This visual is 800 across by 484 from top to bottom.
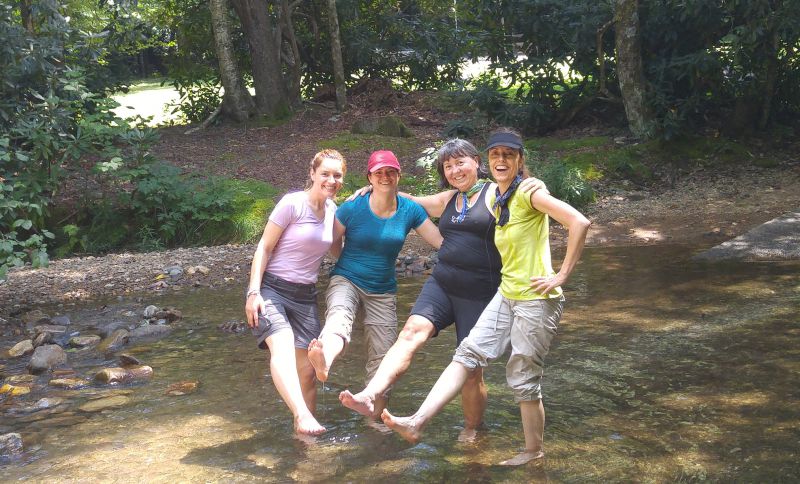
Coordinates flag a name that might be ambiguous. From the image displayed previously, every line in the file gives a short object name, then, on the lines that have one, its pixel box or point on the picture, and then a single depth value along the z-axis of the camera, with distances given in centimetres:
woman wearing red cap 531
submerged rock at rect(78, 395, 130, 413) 639
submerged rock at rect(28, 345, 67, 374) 729
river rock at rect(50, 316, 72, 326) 880
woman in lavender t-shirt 515
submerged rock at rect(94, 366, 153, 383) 698
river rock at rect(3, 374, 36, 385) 705
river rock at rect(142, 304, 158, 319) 889
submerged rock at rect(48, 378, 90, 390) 693
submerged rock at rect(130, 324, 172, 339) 832
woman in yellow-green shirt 455
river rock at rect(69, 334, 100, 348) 806
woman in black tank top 500
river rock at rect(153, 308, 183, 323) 881
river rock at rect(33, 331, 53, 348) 805
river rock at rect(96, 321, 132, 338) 843
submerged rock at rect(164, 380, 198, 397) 667
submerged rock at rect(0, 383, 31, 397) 676
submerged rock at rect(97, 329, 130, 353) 795
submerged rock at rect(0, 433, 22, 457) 548
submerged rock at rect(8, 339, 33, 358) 786
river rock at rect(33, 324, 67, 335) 848
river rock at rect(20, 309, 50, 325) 891
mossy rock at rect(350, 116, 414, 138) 1581
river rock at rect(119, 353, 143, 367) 738
